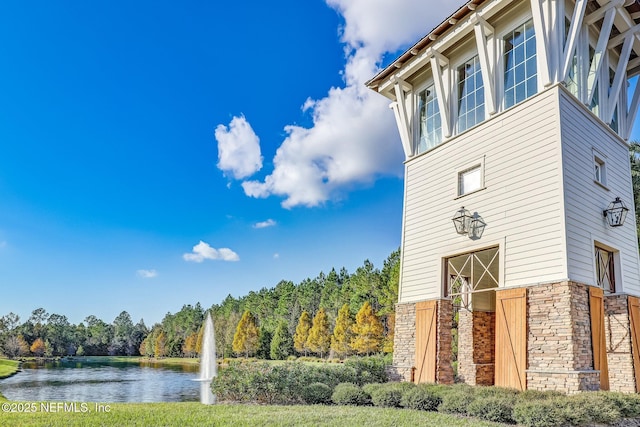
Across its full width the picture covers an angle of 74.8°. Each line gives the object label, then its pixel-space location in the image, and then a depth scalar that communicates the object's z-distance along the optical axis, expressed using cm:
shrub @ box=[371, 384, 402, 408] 837
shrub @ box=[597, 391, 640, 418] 670
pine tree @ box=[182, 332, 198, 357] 5369
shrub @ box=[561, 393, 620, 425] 595
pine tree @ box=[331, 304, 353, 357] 3406
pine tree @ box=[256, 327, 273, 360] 4318
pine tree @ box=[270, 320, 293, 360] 4094
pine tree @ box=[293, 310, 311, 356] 3938
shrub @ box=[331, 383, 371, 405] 876
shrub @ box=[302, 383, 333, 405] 919
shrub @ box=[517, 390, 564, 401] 680
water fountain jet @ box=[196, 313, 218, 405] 2202
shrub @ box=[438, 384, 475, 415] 733
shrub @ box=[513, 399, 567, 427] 596
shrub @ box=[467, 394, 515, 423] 667
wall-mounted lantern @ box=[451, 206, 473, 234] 991
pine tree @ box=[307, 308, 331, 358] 3725
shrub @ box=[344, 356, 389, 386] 1045
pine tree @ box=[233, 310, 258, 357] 4231
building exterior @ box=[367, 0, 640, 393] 806
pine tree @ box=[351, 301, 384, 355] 3081
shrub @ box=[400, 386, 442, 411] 792
